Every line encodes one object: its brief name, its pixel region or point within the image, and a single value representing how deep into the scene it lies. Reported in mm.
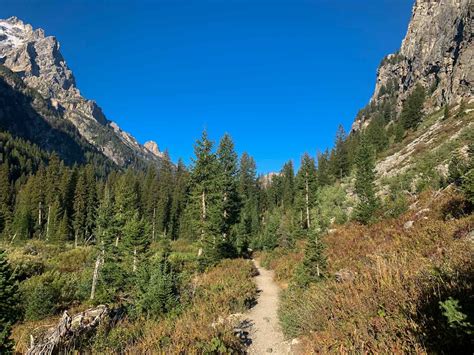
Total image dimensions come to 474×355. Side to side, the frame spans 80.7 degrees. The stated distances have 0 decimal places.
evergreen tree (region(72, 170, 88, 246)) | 56144
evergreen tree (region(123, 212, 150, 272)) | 22562
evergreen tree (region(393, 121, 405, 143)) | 57656
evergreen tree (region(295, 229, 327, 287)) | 11403
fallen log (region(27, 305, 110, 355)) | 5543
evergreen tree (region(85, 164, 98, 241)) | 58506
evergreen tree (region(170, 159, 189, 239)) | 69438
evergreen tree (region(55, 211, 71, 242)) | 49122
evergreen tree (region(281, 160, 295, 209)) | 73625
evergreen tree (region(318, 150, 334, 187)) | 62900
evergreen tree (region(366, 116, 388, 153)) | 60325
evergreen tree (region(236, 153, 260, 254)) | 37969
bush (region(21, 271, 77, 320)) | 14078
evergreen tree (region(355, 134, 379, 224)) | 19062
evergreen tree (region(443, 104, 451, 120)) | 45000
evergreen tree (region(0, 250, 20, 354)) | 8002
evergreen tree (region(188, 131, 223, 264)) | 22031
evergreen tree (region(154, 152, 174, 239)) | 67500
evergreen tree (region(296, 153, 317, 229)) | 39406
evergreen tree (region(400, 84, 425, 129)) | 57688
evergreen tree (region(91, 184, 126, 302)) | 18531
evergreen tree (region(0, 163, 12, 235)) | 55375
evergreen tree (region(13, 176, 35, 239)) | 51816
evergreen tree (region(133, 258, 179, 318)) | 10522
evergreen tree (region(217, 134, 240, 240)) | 30861
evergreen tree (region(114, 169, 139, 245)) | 24566
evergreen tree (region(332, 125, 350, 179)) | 64875
